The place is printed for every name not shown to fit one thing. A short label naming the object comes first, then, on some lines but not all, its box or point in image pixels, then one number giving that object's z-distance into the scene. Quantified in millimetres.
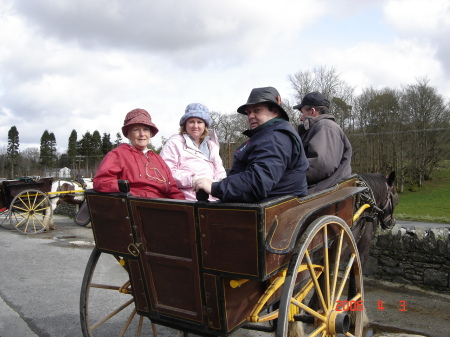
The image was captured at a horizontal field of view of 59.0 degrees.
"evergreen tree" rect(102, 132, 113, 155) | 54638
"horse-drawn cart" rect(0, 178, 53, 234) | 10891
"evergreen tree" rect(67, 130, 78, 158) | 56469
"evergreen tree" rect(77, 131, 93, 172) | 55288
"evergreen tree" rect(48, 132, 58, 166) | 51509
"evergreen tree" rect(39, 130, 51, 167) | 51938
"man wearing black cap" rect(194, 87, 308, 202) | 2336
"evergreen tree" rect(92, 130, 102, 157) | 55178
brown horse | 4176
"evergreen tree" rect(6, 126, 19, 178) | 58125
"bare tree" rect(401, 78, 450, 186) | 37562
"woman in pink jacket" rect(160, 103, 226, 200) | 3369
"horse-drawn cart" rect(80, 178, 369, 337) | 2191
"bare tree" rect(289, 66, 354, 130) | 39581
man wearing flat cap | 3787
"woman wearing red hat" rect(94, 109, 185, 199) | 2818
